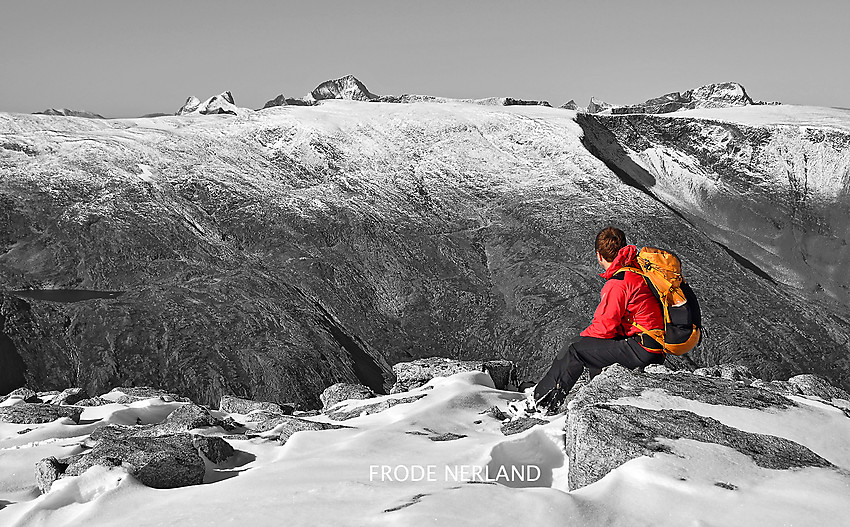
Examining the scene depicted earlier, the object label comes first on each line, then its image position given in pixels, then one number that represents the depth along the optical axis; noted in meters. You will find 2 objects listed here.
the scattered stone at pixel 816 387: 16.27
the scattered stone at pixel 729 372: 17.56
